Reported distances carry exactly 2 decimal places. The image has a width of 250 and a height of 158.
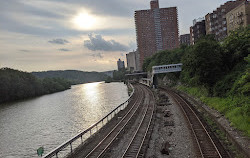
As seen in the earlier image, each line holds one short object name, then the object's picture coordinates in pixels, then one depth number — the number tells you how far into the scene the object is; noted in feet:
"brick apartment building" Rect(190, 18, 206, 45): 279.81
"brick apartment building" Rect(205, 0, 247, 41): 224.53
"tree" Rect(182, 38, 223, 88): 94.02
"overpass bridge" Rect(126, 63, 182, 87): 197.88
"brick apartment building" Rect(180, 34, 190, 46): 622.05
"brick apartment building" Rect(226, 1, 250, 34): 163.37
